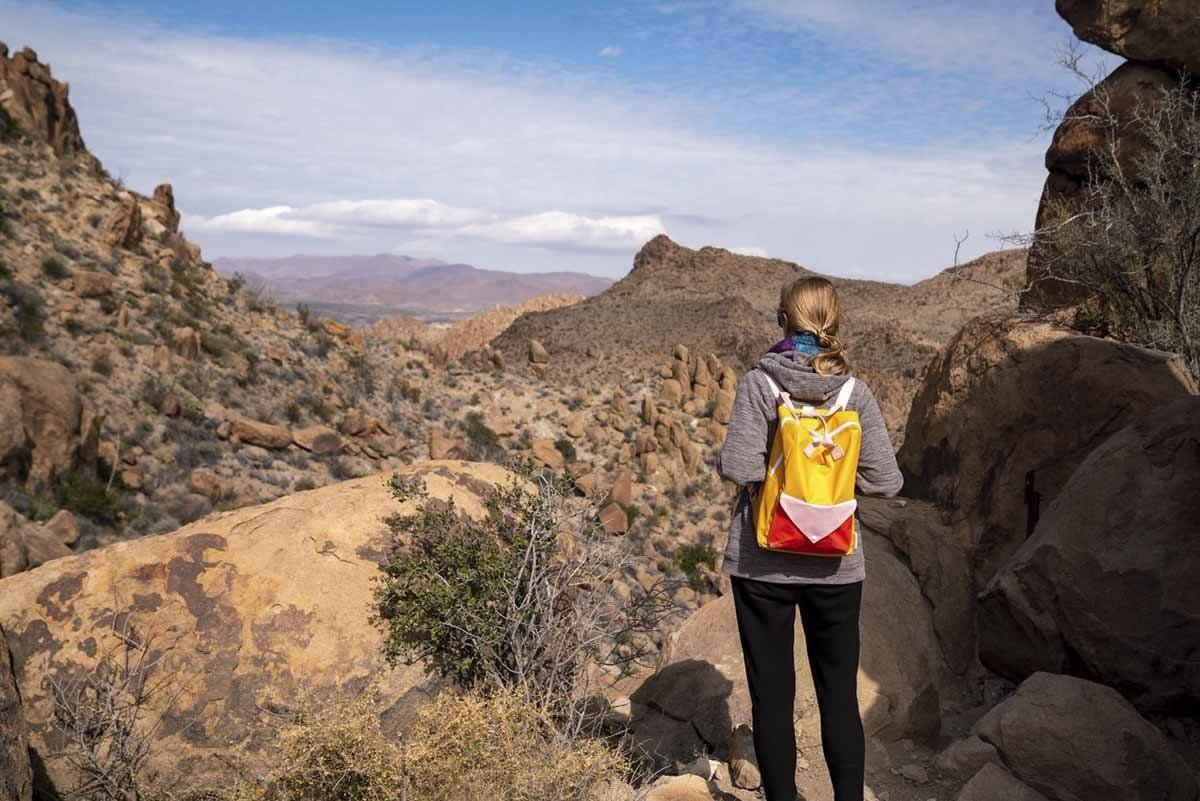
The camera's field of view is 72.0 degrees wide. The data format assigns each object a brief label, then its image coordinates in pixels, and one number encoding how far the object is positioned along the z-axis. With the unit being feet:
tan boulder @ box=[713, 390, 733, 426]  70.45
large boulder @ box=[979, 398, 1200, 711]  13.28
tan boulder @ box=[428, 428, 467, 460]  55.16
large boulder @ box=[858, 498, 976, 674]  17.75
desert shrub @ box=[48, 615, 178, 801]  12.57
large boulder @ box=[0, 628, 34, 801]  9.92
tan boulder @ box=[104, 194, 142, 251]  60.23
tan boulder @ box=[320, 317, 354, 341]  71.20
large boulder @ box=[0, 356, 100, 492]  31.45
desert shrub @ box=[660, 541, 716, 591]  50.37
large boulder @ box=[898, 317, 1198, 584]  17.33
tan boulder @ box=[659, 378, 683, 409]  74.90
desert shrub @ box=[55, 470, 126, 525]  34.35
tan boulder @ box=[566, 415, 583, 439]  68.39
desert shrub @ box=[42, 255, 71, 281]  50.78
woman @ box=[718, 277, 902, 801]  9.45
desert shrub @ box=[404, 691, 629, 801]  10.75
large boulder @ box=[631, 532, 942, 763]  15.67
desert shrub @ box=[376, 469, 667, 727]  14.30
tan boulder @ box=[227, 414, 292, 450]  47.70
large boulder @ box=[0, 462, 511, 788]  13.32
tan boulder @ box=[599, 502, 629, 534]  49.44
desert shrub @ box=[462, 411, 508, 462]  61.38
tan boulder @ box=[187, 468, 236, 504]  41.16
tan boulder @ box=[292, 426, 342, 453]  50.37
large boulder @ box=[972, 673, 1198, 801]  11.50
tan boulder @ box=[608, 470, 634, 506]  56.75
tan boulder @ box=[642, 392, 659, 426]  69.84
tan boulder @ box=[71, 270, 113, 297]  51.29
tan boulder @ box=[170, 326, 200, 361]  51.72
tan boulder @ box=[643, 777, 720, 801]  12.29
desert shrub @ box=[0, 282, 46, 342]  44.73
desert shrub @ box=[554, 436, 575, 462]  65.18
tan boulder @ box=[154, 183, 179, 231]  71.41
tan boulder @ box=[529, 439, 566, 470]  61.16
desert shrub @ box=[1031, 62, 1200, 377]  21.93
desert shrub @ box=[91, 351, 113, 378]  45.85
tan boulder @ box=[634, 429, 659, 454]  64.85
